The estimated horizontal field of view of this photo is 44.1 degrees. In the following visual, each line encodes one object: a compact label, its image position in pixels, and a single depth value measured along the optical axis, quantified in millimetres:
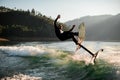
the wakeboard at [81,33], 9759
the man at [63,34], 9553
